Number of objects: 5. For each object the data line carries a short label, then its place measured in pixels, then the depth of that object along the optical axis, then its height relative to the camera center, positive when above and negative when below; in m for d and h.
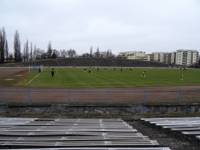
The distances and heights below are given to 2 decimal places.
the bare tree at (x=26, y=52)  179.15 -3.70
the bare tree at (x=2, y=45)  139.88 -0.25
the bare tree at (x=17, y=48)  163.88 -1.47
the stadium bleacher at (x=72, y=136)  11.45 -3.15
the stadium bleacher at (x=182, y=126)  13.81 -3.30
